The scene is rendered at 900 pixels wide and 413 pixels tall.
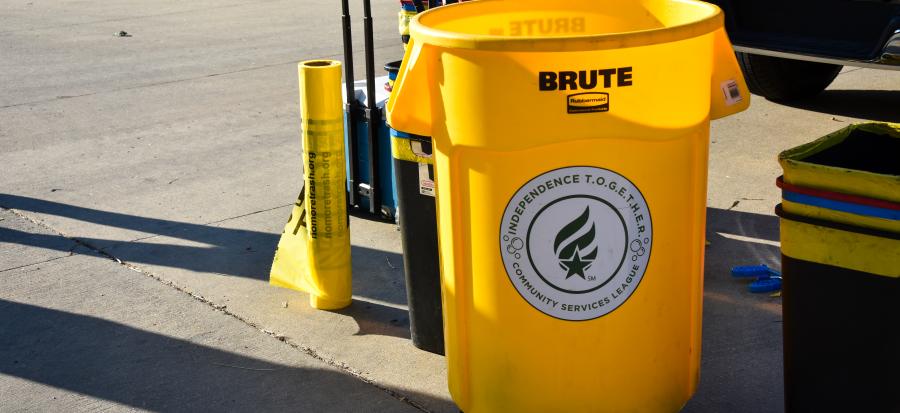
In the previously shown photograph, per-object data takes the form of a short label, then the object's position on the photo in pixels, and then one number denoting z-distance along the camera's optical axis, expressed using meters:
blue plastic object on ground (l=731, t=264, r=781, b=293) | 4.46
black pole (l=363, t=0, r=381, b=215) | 5.02
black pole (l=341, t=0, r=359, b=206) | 5.12
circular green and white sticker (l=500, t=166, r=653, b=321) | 2.96
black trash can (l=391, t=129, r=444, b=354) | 3.86
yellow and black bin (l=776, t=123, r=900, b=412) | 2.86
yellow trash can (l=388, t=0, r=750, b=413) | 2.87
